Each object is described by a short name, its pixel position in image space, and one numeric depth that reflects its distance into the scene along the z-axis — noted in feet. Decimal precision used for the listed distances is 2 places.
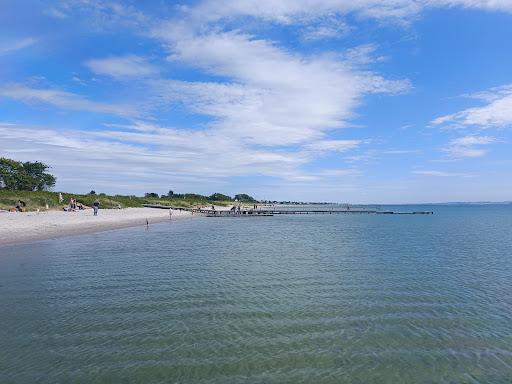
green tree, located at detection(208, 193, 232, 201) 635.95
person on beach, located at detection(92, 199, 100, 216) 171.18
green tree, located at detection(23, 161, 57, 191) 325.62
